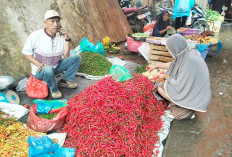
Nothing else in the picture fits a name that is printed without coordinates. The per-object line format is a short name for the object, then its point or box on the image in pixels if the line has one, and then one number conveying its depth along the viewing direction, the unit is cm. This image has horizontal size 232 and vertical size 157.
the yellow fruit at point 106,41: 635
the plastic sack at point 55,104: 263
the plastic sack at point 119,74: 311
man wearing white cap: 309
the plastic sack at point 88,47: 498
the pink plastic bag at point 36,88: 325
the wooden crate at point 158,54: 475
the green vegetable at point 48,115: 243
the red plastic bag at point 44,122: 229
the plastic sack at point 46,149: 172
